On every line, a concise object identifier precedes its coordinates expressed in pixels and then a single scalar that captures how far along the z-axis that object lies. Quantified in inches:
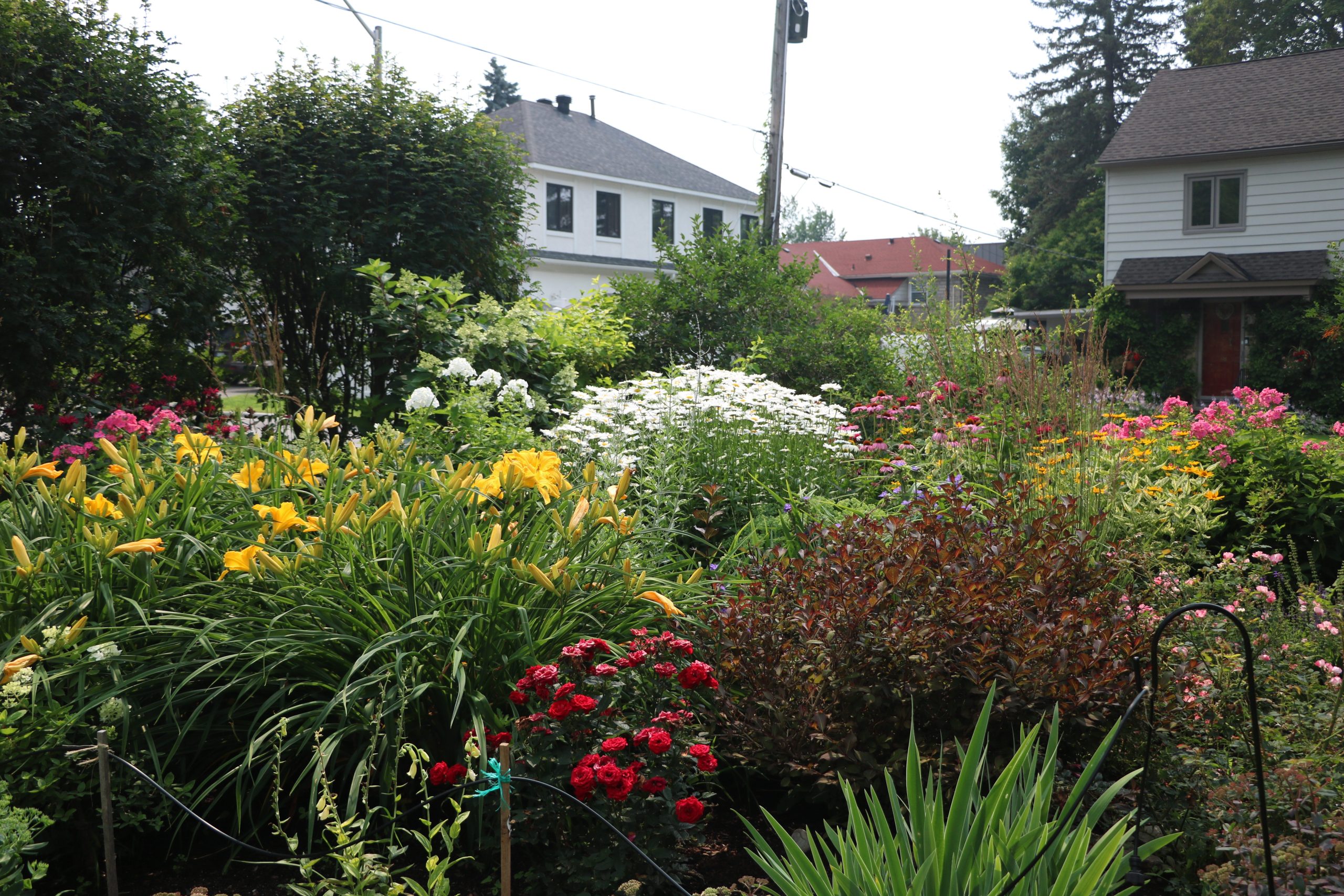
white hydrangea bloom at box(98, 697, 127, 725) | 92.1
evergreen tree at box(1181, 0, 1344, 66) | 1231.5
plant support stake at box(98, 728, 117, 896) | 79.0
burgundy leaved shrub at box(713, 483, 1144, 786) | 106.0
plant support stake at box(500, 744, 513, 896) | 77.4
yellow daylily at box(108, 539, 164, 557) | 104.1
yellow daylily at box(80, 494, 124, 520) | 115.3
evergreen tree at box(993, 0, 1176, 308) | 1526.8
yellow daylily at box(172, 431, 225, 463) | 143.0
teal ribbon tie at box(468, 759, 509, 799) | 76.2
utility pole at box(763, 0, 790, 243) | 478.9
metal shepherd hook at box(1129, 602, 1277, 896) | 72.9
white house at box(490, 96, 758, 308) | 1106.7
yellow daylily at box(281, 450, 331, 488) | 133.2
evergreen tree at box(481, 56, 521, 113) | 2180.1
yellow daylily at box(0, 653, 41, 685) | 91.1
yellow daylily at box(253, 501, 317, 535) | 109.2
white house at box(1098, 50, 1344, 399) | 700.7
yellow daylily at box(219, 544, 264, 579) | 104.7
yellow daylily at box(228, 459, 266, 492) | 129.7
